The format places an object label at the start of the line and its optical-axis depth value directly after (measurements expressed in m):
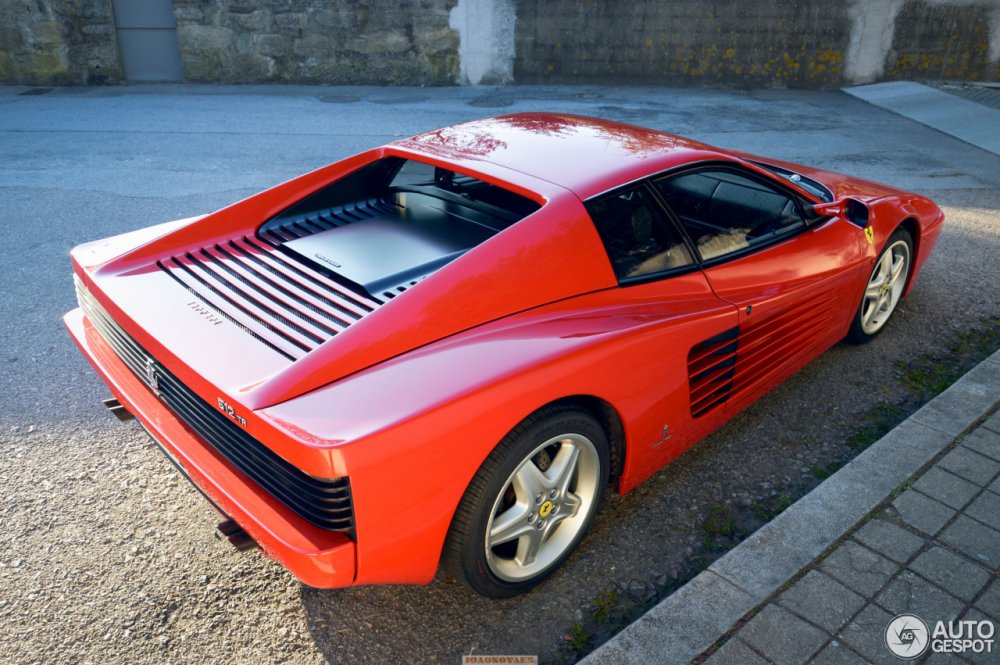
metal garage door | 11.18
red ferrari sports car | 2.11
